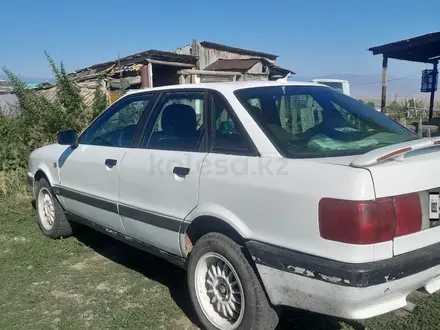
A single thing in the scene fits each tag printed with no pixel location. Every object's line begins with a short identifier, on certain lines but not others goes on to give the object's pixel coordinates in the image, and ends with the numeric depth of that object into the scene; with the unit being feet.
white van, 44.43
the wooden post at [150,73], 53.01
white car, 7.27
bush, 25.73
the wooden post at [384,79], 49.41
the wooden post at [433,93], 54.24
